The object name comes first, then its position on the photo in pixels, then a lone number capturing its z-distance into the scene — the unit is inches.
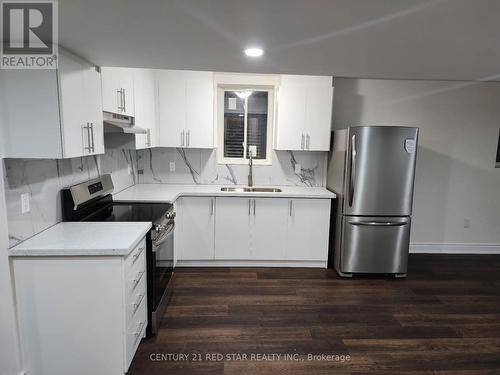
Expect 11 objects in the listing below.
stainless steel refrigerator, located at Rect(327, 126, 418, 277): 130.1
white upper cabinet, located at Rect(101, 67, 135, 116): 96.0
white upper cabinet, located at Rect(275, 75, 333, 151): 147.5
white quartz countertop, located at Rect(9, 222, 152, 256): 69.6
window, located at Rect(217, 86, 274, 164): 162.6
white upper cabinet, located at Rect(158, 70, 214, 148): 147.6
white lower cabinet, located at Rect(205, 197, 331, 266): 142.3
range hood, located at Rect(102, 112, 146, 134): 100.0
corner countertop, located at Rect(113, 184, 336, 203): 125.6
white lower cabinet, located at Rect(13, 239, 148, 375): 70.5
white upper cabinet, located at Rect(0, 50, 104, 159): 66.7
